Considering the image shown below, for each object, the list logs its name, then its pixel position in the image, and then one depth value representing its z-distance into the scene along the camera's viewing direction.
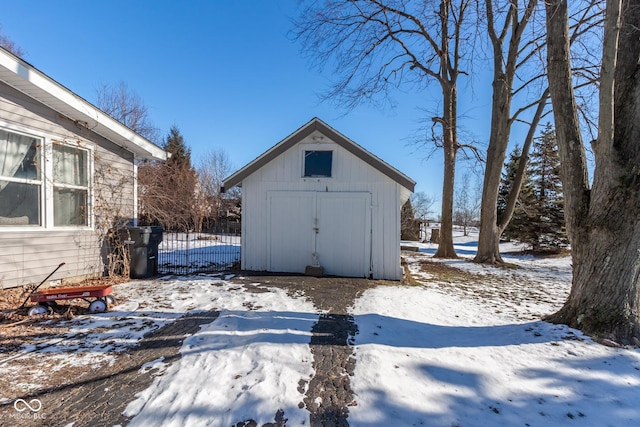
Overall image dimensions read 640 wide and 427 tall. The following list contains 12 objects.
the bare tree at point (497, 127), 10.78
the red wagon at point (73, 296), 4.02
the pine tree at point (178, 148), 25.30
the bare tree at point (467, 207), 33.46
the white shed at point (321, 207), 7.07
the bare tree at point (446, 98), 12.05
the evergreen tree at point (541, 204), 15.03
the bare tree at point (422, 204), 32.38
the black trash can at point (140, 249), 6.48
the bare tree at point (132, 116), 20.00
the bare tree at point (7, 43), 15.66
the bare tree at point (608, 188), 3.45
